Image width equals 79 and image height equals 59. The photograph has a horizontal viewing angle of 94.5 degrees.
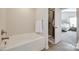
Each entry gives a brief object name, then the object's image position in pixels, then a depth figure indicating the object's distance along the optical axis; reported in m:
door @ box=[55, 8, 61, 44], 1.67
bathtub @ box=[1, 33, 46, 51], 1.64
